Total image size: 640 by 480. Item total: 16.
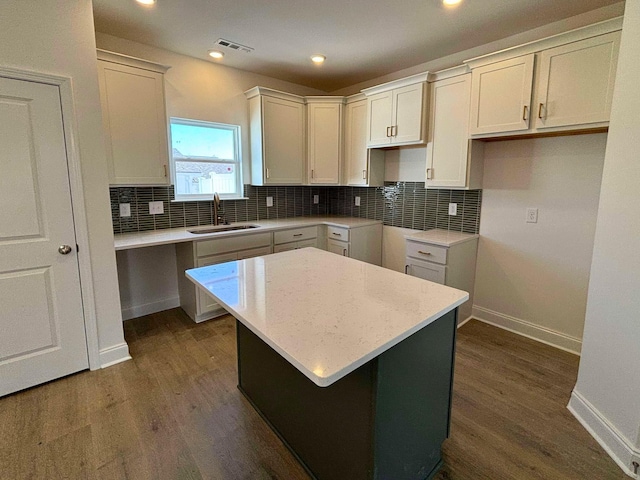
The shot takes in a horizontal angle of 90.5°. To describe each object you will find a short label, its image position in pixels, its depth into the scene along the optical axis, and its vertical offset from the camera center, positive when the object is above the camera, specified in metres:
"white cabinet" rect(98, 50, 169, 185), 2.59 +0.65
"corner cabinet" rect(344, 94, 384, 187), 3.76 +0.53
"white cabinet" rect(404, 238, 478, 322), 2.88 -0.63
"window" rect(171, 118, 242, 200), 3.37 +0.40
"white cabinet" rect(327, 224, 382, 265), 3.72 -0.55
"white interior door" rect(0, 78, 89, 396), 1.92 -0.30
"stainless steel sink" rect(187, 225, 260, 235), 3.25 -0.36
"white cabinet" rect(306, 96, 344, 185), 3.90 +0.70
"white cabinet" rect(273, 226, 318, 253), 3.55 -0.49
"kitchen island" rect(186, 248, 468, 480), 1.09 -0.61
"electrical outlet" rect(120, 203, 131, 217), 3.02 -0.14
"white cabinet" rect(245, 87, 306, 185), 3.61 +0.70
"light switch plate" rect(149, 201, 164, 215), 3.19 -0.13
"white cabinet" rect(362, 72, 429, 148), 3.12 +0.87
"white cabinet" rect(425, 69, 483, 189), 2.86 +0.52
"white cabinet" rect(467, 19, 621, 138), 2.10 +0.82
